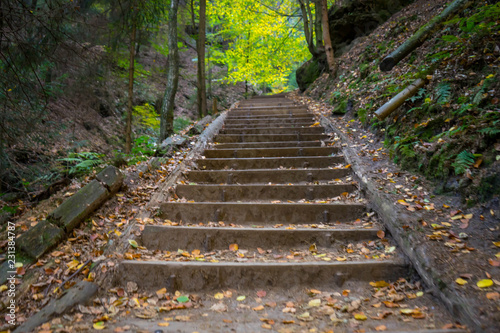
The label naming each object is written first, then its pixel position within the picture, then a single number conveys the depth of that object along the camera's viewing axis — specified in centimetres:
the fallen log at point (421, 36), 638
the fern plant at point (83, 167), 453
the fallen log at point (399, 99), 520
